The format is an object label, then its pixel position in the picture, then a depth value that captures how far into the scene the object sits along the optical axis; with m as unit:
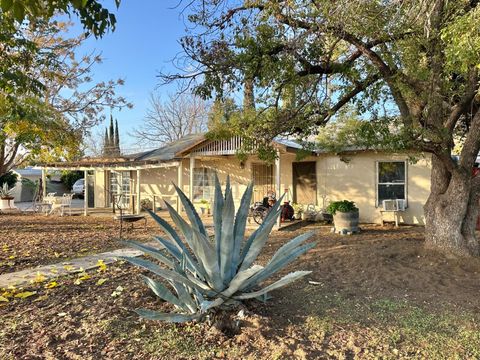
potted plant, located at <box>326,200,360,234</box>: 10.77
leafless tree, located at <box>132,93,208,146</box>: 34.06
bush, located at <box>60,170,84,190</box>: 34.19
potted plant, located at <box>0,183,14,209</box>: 19.81
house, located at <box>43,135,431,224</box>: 12.50
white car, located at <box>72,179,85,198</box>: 30.34
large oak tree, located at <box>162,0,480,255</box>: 5.93
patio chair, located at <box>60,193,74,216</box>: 16.48
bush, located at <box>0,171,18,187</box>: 29.74
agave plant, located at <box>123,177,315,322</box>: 3.58
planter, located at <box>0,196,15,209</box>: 19.80
